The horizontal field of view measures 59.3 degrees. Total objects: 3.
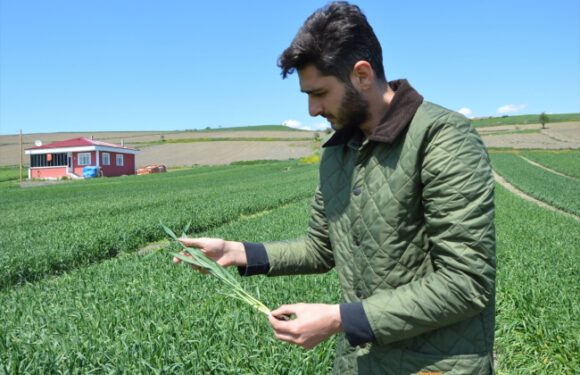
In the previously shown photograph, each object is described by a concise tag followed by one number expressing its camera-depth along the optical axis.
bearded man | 1.67
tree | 92.00
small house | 51.00
